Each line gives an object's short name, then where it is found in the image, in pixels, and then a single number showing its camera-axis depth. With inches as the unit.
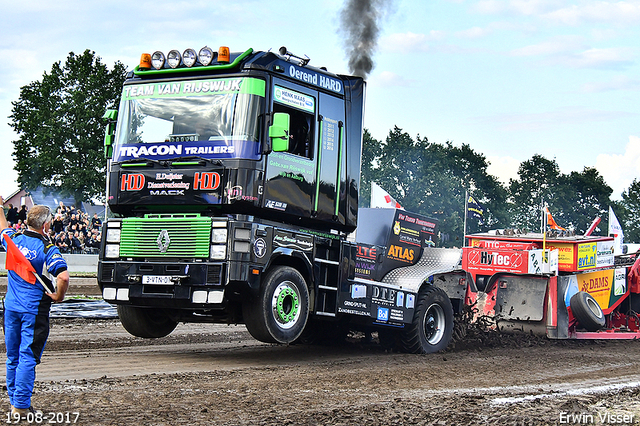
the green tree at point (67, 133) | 1802.4
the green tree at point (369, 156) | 2347.4
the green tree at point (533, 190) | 2891.2
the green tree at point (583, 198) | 3004.4
